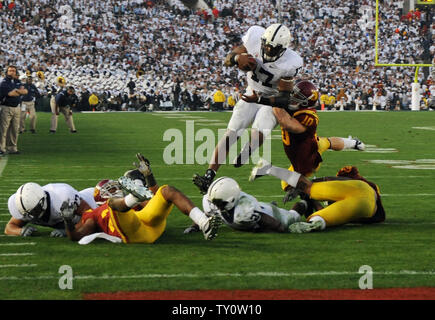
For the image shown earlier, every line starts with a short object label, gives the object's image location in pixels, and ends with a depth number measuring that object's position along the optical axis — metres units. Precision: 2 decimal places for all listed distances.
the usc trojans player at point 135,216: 11.43
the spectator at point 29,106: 39.16
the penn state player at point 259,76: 15.48
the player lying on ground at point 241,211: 12.19
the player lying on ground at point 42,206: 12.30
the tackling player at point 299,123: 14.80
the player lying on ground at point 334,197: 13.56
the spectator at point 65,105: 40.12
